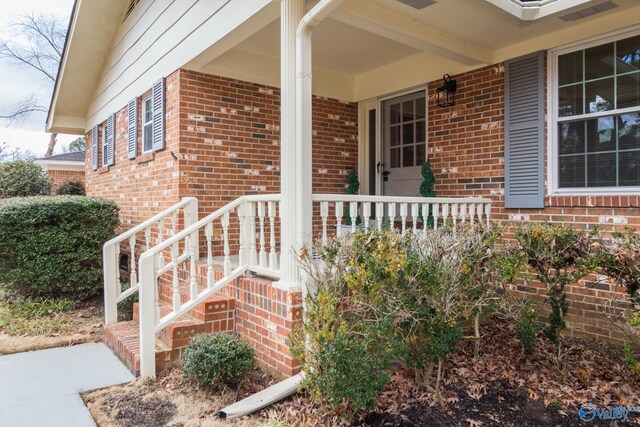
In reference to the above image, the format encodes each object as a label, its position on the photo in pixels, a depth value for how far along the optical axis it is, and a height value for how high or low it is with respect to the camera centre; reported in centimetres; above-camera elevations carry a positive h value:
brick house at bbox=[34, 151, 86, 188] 1563 +153
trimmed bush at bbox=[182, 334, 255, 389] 332 -127
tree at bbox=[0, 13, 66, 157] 1931 +748
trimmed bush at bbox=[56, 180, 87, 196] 1216 +52
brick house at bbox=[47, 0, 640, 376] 382 +94
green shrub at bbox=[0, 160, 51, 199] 1142 +73
